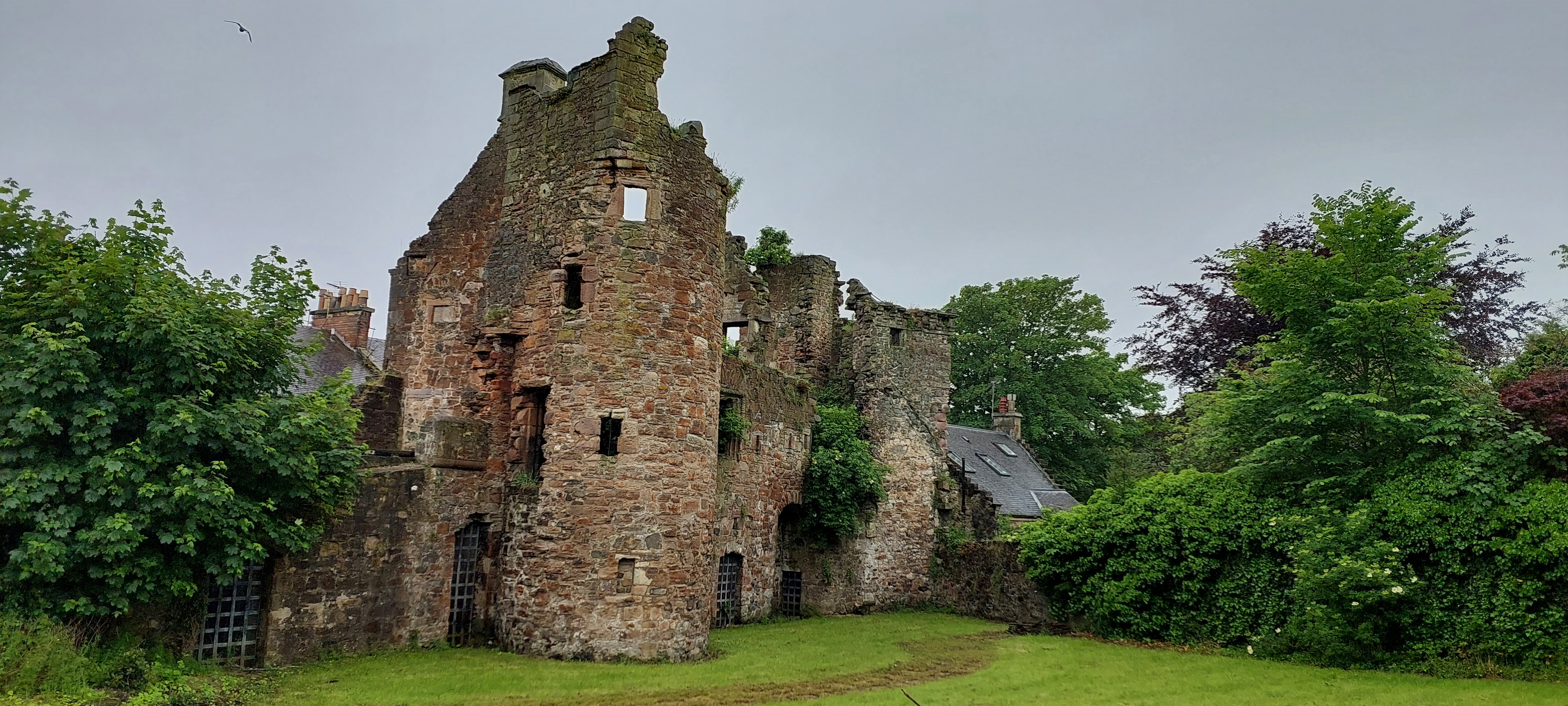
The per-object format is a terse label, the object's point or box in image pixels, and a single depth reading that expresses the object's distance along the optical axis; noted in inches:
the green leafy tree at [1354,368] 587.8
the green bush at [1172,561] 641.0
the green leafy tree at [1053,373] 1545.3
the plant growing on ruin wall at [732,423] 787.4
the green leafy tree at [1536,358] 645.9
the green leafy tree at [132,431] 407.5
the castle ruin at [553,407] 560.4
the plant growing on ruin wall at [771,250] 1064.2
